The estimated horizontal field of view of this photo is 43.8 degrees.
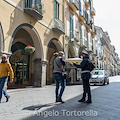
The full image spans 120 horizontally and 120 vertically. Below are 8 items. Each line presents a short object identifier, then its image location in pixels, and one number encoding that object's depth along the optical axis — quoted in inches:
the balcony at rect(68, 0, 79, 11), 678.6
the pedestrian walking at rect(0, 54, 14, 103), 194.2
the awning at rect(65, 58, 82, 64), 585.4
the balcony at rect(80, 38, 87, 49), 818.5
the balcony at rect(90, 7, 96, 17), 1184.2
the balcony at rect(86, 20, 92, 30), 972.6
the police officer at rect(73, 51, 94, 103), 196.1
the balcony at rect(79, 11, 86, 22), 825.4
